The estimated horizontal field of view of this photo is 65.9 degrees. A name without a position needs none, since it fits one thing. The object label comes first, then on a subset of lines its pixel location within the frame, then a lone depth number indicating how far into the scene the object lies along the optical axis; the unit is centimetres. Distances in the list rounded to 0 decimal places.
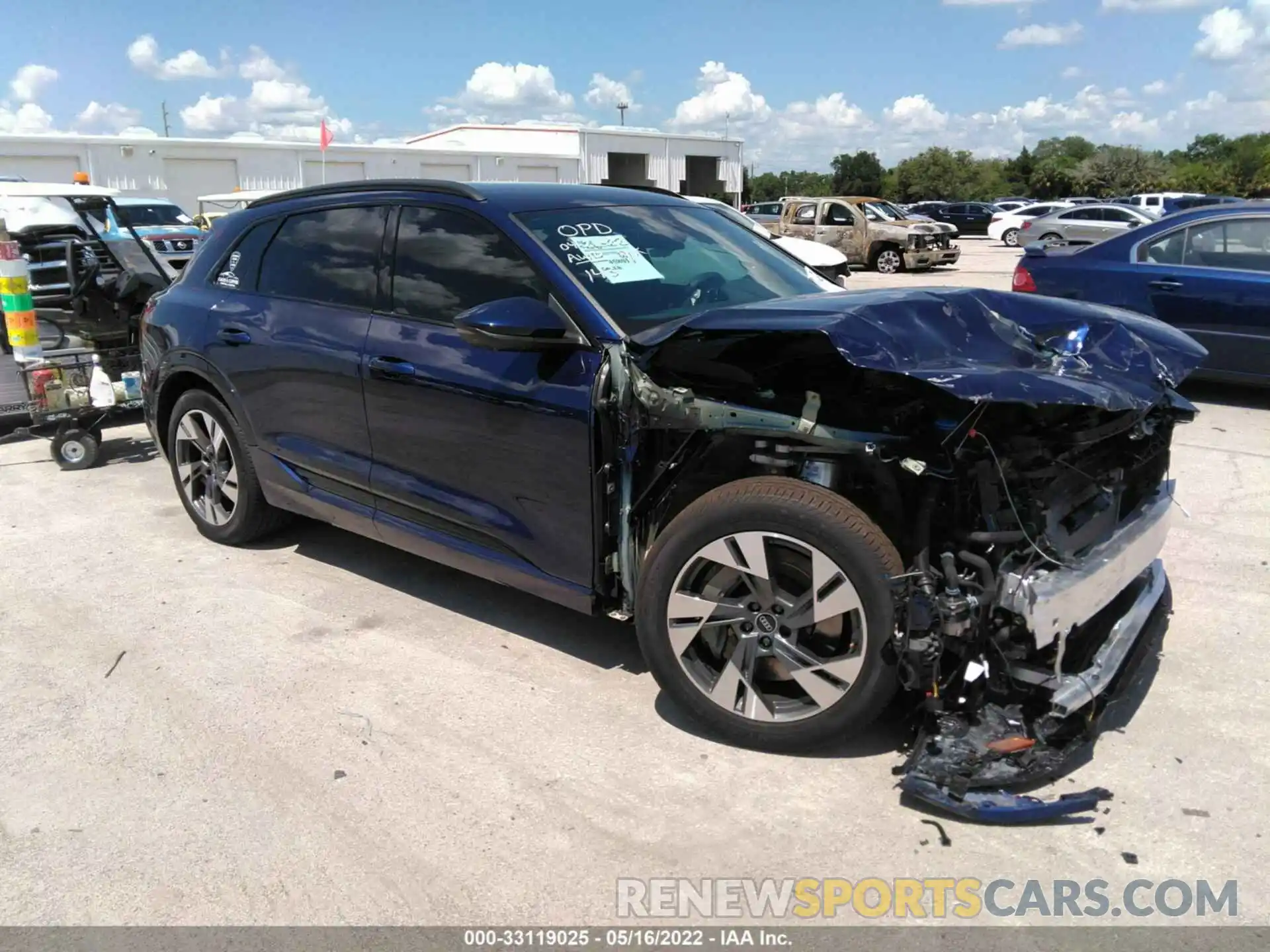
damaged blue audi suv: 285
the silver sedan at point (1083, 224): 2528
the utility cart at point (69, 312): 686
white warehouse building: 3044
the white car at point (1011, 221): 3405
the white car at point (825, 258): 1366
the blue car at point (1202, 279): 750
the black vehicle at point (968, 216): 4228
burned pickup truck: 2272
